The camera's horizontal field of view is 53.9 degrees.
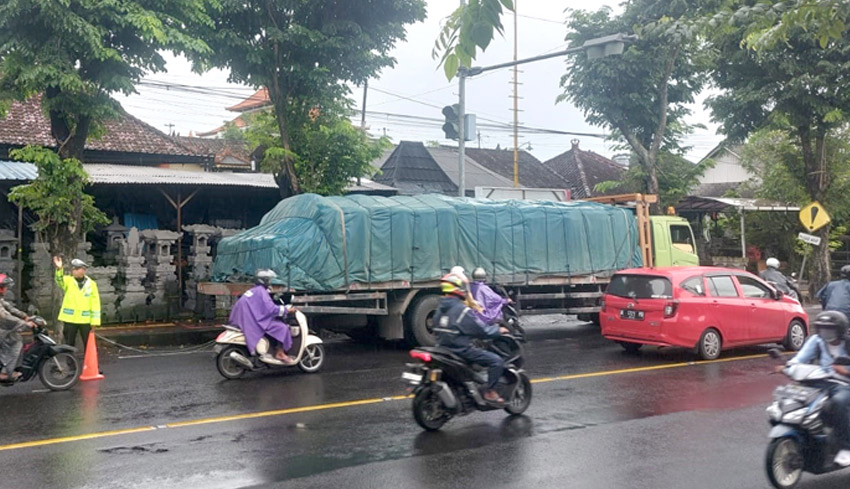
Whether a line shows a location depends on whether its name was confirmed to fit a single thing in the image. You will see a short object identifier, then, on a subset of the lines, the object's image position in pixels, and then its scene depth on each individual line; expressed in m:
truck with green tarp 13.95
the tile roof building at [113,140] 21.27
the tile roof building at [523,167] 44.84
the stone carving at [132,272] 19.09
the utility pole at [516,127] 41.37
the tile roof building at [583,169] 45.06
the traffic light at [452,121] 18.27
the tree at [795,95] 22.98
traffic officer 12.34
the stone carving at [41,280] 18.42
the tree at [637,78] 23.91
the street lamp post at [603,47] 15.54
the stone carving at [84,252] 18.70
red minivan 13.12
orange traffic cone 11.98
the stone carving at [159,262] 19.67
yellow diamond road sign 23.34
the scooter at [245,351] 11.53
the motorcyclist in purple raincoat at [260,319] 11.55
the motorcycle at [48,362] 10.73
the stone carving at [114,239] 20.09
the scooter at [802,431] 6.18
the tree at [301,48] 18.22
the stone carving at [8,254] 18.28
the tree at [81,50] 13.98
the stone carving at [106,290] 18.58
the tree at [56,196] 15.03
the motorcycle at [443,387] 8.23
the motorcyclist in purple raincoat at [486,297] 13.09
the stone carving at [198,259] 20.09
